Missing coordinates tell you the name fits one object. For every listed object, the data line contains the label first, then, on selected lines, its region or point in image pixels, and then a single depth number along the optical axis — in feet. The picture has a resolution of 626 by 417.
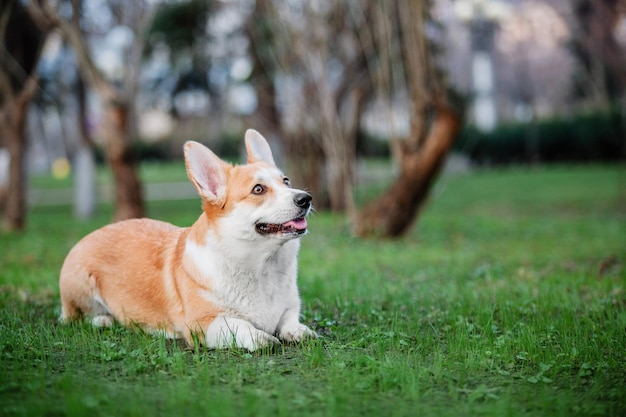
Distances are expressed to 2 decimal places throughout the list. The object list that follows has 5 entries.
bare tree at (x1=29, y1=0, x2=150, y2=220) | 40.01
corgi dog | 14.97
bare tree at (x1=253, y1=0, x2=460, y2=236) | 35.32
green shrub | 99.71
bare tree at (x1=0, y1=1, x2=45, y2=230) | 43.62
